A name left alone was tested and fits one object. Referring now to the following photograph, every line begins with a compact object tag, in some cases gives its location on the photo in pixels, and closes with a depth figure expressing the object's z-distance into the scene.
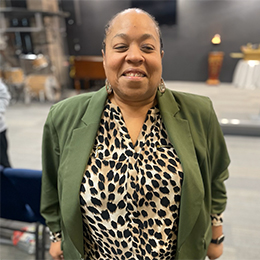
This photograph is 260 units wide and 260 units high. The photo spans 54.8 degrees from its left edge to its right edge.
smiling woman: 0.85
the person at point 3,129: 2.27
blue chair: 1.51
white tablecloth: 3.23
